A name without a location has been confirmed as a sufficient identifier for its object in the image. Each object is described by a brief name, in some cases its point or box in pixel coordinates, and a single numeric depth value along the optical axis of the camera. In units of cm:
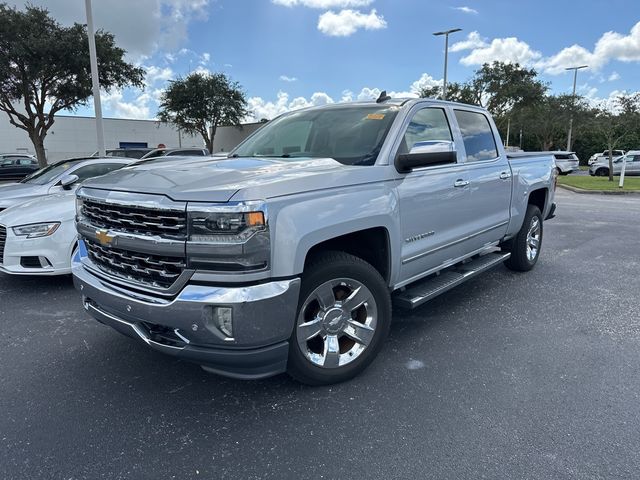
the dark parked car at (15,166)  2330
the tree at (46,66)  1758
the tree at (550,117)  2941
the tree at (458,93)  3828
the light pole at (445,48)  2473
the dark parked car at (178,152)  1412
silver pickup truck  243
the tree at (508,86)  3847
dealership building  4131
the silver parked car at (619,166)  2753
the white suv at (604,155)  3045
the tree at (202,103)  3347
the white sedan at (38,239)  501
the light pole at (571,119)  2972
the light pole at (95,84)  1259
